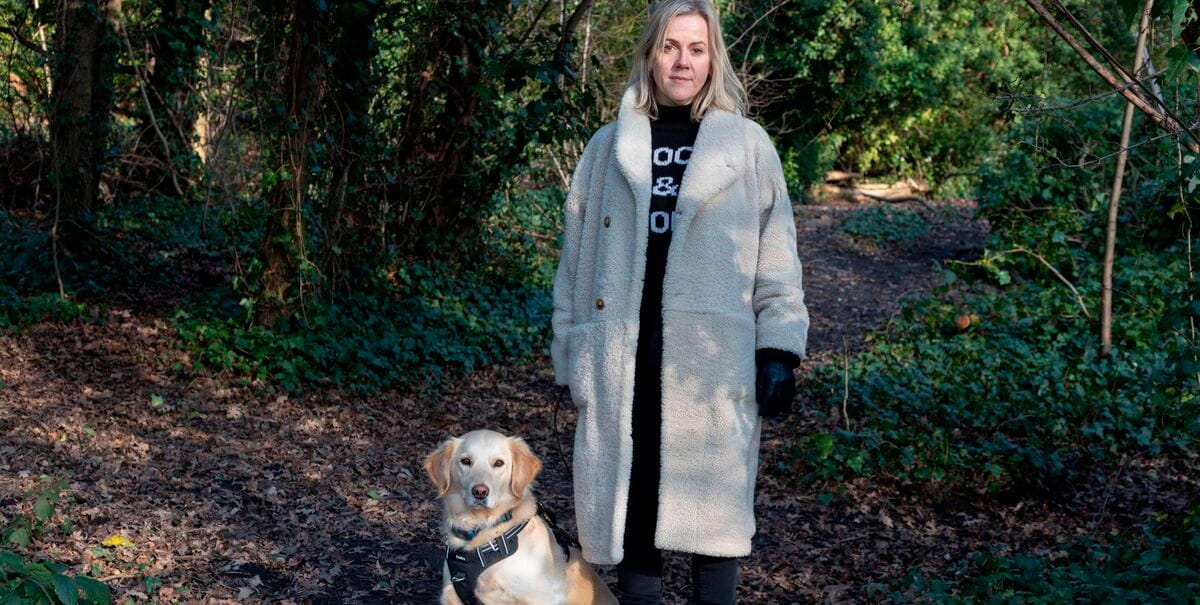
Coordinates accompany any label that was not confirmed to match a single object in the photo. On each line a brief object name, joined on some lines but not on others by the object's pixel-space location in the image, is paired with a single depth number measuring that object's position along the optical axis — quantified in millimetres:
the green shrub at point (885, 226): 16344
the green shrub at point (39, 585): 2832
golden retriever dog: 3484
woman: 3291
